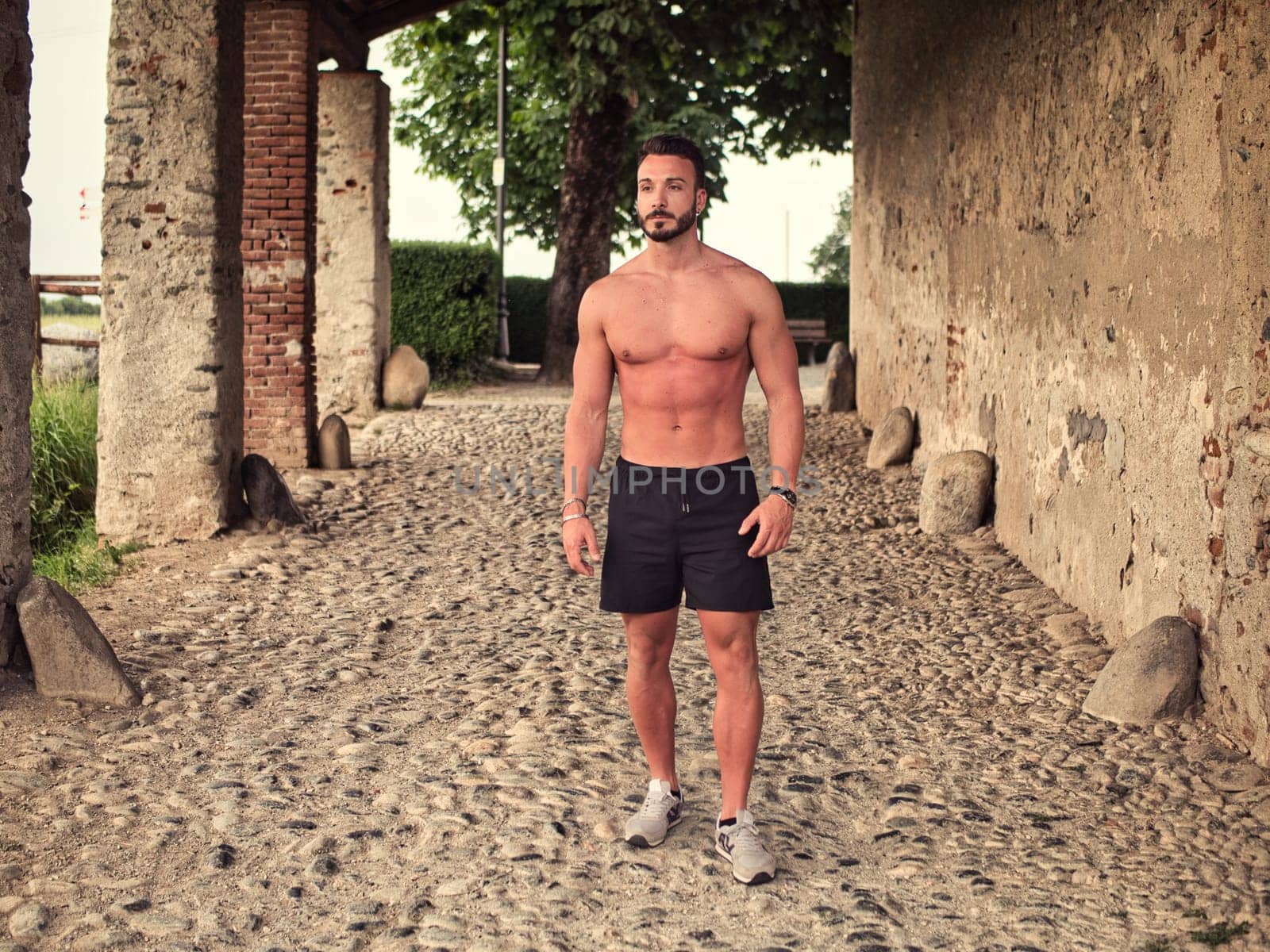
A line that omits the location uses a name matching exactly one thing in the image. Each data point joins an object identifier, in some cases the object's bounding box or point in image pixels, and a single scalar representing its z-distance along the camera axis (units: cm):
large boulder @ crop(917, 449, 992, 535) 793
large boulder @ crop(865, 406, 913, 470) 1007
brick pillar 1020
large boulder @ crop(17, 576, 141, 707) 504
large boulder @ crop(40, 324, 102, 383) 1305
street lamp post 2152
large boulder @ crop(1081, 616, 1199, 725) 484
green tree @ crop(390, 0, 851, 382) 1540
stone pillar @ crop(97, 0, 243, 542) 759
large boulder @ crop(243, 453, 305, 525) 806
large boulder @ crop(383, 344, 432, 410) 1313
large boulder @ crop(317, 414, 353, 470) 1020
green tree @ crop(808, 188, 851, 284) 4147
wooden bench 2391
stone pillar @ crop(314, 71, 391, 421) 1237
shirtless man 349
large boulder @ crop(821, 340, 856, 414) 1298
